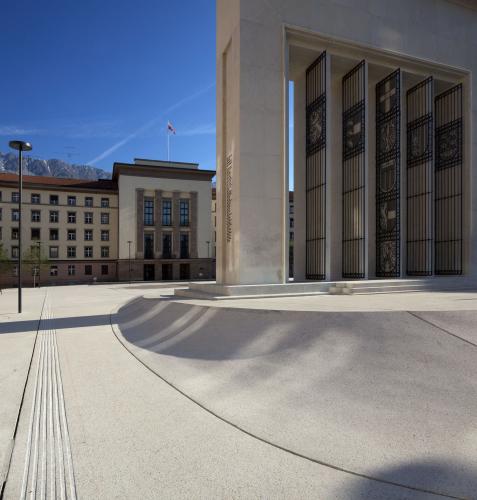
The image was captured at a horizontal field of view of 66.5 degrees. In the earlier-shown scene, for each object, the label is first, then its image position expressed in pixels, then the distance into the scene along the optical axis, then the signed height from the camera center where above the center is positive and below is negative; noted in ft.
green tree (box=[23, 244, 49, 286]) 172.35 -3.22
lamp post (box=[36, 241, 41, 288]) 172.55 -1.63
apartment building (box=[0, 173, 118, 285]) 187.73 +15.57
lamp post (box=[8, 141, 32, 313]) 54.80 +16.17
